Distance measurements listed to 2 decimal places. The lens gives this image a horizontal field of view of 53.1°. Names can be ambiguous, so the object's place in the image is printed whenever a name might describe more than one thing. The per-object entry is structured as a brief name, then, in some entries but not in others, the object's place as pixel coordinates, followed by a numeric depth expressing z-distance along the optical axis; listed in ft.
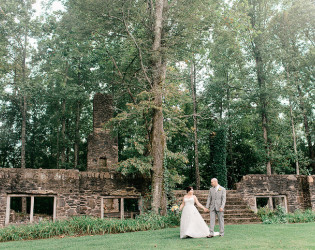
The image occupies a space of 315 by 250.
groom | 26.50
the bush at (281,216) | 38.89
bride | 26.09
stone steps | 40.35
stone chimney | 65.36
